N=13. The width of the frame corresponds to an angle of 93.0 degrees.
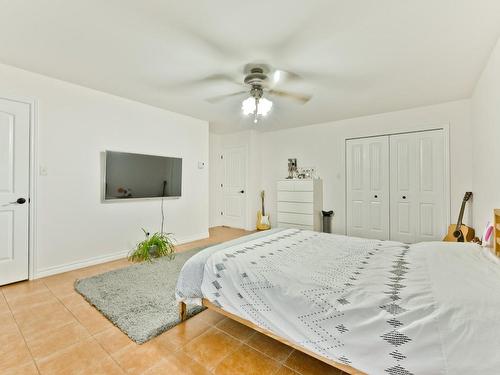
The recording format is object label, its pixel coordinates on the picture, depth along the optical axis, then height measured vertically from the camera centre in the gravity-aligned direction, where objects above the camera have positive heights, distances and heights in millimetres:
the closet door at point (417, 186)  3770 +60
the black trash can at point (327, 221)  4680 -630
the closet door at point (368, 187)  4242 +45
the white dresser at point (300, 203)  4578 -285
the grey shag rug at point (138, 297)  1829 -1032
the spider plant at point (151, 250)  3365 -889
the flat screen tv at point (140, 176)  3312 +192
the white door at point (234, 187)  5633 +43
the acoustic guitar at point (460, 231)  3174 -577
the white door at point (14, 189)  2549 -14
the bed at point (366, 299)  971 -572
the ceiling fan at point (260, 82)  2439 +1157
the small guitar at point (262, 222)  5402 -755
